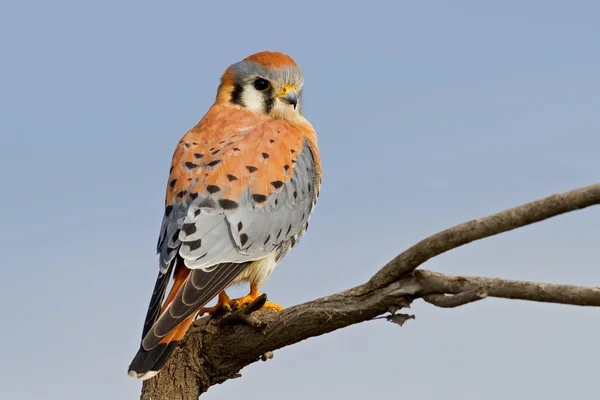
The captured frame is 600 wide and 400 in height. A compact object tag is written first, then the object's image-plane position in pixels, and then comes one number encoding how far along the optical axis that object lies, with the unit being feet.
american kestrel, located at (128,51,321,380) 26.58
